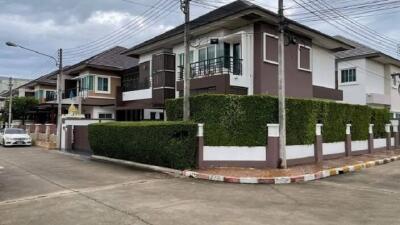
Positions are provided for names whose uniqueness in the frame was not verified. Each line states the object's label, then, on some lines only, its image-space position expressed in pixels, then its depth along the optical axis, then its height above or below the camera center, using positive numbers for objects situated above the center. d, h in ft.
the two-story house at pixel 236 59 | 71.51 +14.38
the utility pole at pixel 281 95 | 53.06 +4.73
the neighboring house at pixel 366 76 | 111.24 +15.57
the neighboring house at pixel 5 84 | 251.03 +35.98
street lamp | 99.19 +8.91
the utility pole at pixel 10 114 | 159.68 +6.40
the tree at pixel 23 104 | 164.04 +10.70
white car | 110.11 -1.63
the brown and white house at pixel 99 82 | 124.98 +15.18
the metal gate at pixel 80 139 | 89.68 -1.79
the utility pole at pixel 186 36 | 58.34 +13.53
